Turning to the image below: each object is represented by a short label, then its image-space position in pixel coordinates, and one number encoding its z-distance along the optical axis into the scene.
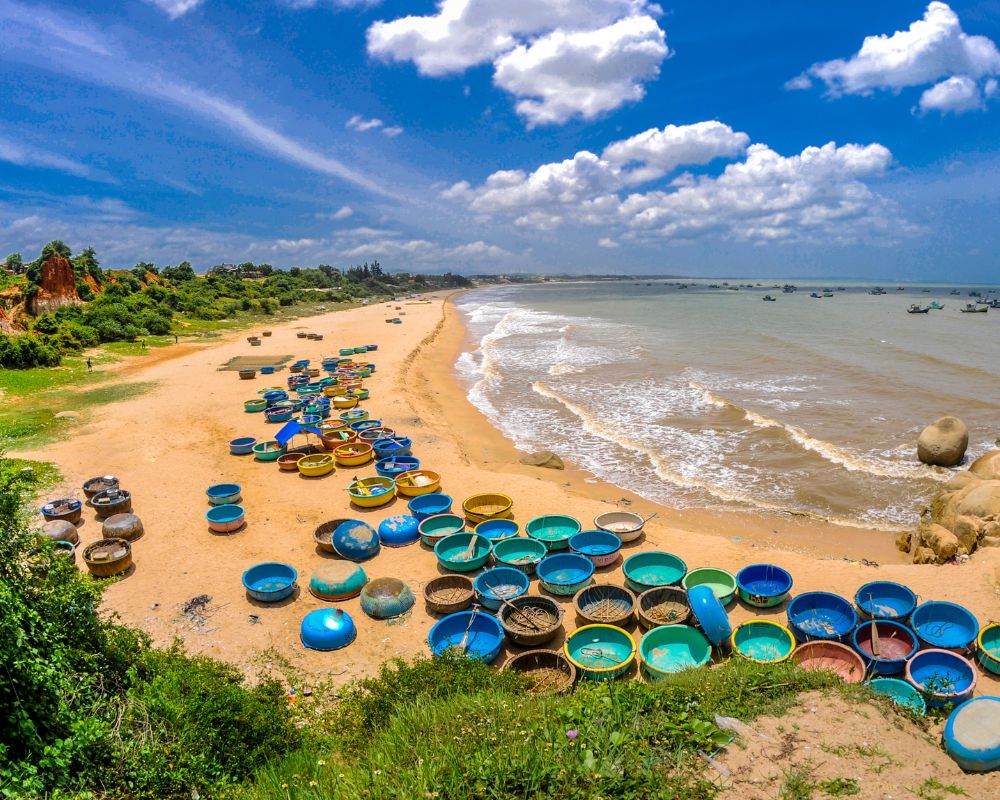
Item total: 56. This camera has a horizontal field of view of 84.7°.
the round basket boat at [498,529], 13.48
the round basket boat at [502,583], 11.26
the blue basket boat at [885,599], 10.20
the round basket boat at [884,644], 8.53
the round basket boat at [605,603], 10.25
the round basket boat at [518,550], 12.47
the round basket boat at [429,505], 14.39
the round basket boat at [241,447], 18.95
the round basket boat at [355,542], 12.47
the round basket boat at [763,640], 9.32
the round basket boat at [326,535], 12.75
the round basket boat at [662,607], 10.09
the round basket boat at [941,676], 7.84
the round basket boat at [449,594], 10.52
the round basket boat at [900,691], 7.78
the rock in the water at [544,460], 19.30
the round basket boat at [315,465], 17.25
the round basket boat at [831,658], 8.59
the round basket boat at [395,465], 16.89
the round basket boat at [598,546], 12.26
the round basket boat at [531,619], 9.55
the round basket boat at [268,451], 18.56
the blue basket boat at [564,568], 11.78
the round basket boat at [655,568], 11.68
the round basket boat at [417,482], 15.73
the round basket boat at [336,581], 11.04
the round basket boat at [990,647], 8.65
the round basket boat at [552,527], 13.47
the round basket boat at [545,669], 8.42
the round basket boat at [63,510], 13.42
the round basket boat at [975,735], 5.80
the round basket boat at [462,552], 11.91
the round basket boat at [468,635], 9.52
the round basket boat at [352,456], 17.84
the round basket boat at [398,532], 13.25
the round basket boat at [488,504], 14.48
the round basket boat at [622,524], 13.25
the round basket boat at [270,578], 11.04
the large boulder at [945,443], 18.53
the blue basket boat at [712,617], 9.05
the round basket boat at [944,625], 9.26
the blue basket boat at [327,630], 9.60
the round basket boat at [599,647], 9.18
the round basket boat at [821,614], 9.78
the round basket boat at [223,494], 14.88
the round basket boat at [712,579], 11.12
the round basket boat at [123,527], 12.78
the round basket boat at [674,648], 9.24
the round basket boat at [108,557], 11.41
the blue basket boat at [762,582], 10.75
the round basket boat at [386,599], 10.43
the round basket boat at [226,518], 13.59
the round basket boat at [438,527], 13.05
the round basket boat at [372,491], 15.09
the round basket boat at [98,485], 15.15
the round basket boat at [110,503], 13.84
